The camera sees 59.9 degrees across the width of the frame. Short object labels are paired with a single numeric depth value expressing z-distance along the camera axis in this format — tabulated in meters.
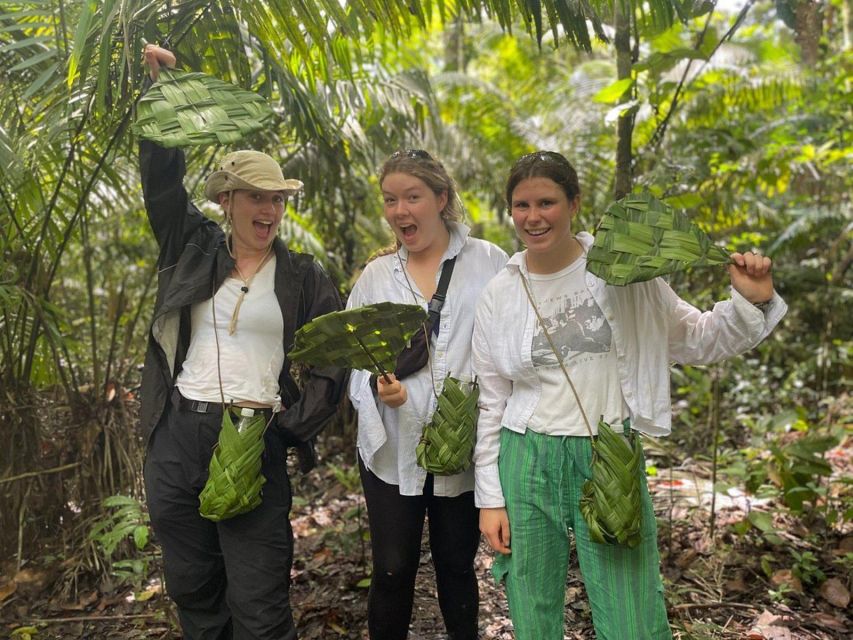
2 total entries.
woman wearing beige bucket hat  2.59
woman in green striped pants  2.16
